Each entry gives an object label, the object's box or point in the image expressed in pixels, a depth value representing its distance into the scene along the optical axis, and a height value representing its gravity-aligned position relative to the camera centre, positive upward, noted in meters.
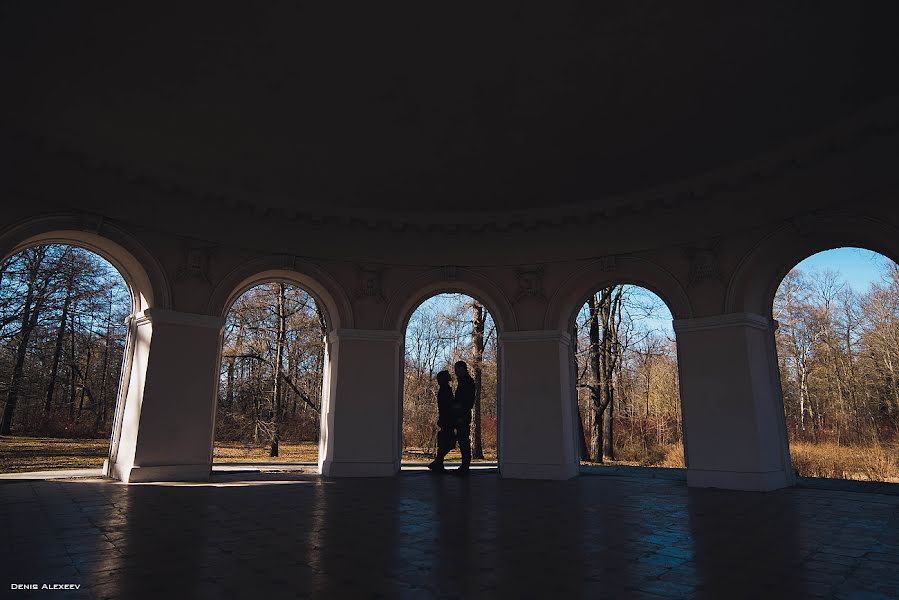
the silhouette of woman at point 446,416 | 11.55 +0.00
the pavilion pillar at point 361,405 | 11.01 +0.24
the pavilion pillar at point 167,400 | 9.69 +0.32
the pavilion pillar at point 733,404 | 9.41 +0.24
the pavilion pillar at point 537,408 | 11.00 +0.18
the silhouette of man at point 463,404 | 11.41 +0.27
